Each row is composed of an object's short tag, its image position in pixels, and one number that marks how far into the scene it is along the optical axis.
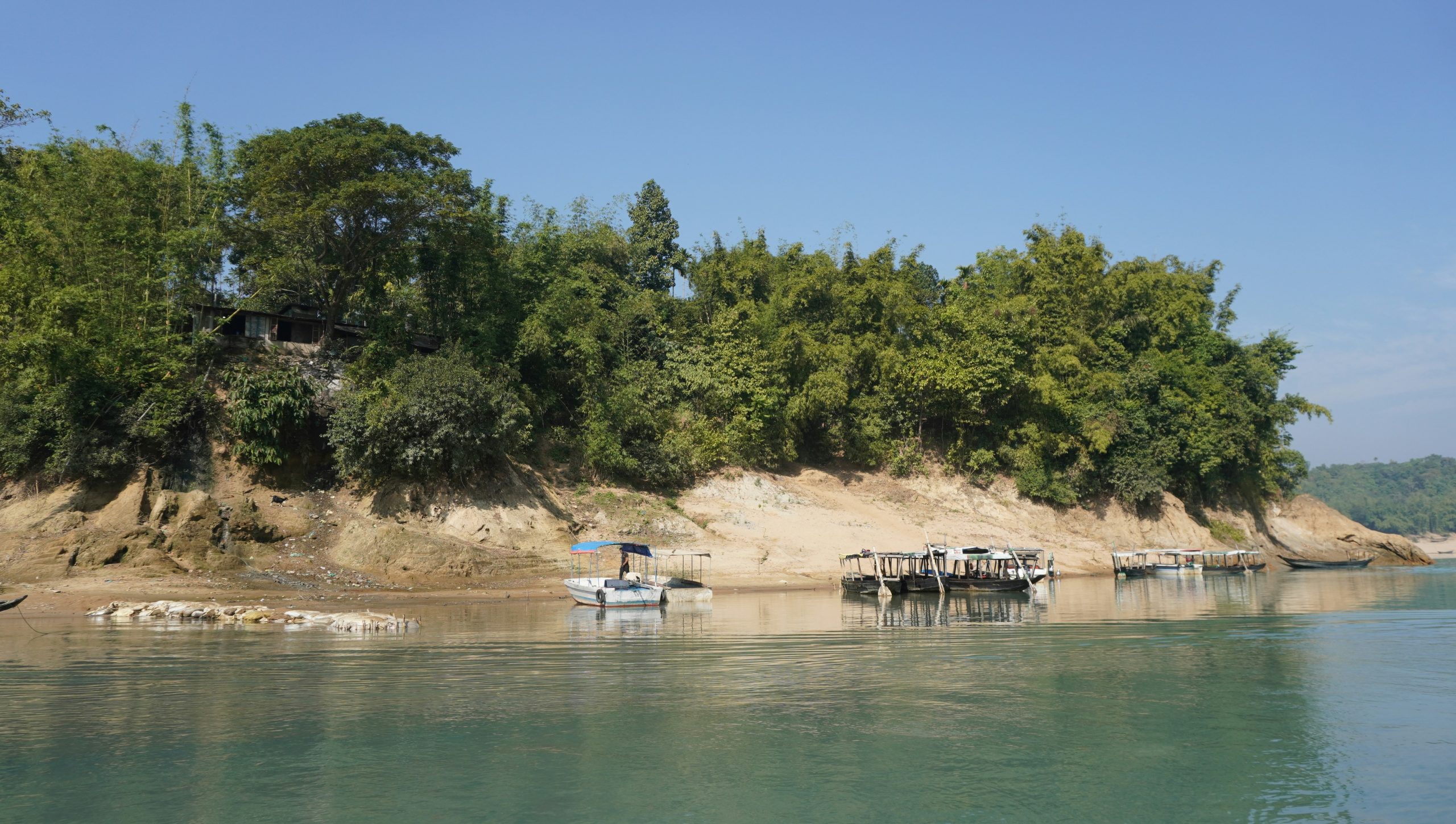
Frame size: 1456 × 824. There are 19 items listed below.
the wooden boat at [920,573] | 40.19
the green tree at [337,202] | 37.47
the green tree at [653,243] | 60.06
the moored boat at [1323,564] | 61.94
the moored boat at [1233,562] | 56.31
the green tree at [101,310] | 35.31
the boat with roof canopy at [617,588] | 34.12
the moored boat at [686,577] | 36.25
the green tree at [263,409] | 37.78
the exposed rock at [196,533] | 33.56
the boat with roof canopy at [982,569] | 41.56
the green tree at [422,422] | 37.44
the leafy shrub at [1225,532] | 61.66
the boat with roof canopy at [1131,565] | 51.91
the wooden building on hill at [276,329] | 40.84
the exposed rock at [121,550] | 32.31
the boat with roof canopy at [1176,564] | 54.15
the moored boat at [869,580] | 39.00
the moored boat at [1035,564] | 45.60
